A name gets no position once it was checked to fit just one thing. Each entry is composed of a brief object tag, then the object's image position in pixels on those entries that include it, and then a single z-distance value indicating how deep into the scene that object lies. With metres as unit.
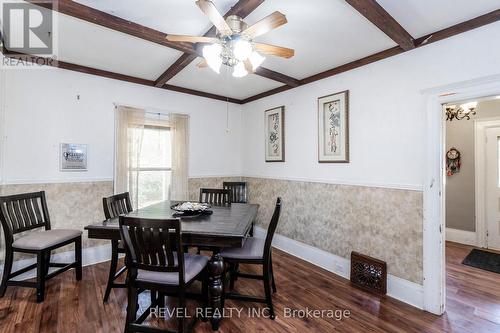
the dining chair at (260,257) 2.06
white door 3.72
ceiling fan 1.55
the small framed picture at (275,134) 3.82
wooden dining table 1.81
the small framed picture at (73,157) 2.98
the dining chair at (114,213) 2.30
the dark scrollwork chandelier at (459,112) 3.86
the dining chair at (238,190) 3.81
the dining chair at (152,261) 1.63
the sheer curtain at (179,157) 3.80
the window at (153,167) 3.56
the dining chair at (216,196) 3.27
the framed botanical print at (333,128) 2.92
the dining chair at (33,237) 2.27
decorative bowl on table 2.37
